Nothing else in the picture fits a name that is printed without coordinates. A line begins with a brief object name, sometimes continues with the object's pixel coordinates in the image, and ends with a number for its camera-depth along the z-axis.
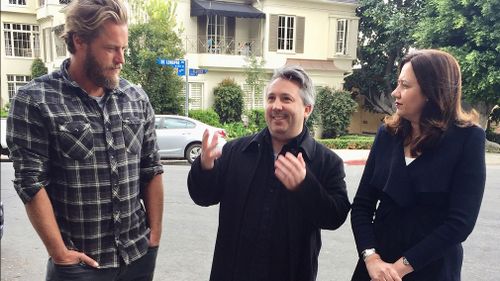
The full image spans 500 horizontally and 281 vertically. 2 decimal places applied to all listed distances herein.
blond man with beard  1.80
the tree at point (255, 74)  17.55
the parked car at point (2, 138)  11.09
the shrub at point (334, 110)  17.86
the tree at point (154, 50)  14.51
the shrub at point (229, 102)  17.92
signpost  12.12
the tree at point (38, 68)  22.31
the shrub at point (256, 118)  17.22
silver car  11.01
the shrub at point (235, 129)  15.14
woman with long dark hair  1.88
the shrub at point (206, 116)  16.36
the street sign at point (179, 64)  12.12
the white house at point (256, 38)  18.42
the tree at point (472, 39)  13.58
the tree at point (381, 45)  18.25
